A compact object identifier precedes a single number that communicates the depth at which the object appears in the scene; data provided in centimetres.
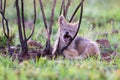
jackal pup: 1562
